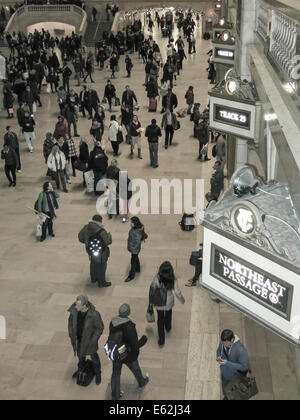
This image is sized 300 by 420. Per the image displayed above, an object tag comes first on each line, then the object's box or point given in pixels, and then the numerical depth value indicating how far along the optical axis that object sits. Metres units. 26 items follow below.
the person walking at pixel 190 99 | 20.19
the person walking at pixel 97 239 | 9.16
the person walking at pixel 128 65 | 27.60
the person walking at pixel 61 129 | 15.63
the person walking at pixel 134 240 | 9.35
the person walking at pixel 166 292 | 7.68
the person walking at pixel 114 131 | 15.95
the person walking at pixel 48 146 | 14.52
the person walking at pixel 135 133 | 15.93
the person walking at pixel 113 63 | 27.69
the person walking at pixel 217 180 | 11.67
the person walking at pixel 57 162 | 13.58
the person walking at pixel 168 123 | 16.58
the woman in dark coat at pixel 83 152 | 13.98
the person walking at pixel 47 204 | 11.33
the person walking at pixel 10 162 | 14.01
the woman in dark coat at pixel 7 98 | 21.08
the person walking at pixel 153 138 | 14.95
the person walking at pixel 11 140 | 14.66
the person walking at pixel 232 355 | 5.84
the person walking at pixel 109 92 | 21.17
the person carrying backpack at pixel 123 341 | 6.57
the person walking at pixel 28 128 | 16.45
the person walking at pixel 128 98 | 18.56
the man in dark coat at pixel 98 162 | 13.39
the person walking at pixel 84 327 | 6.95
